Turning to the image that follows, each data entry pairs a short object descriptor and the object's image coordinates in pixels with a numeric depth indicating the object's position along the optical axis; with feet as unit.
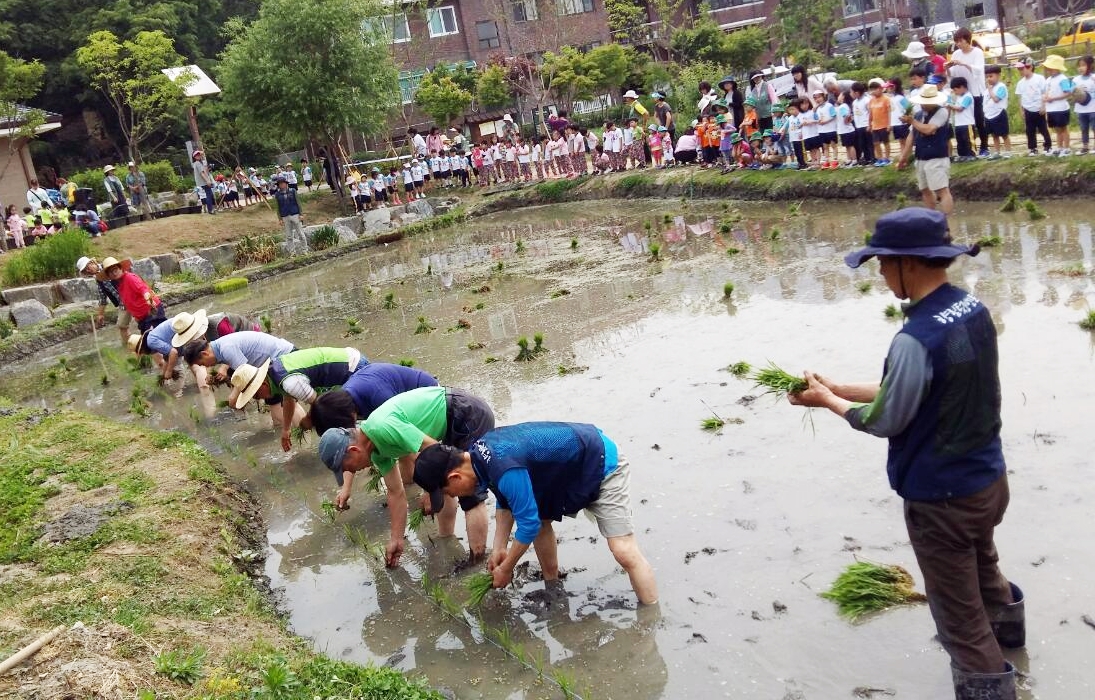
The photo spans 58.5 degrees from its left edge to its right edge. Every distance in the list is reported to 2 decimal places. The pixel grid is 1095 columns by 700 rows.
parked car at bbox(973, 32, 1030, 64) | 89.80
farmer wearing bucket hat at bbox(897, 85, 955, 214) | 38.45
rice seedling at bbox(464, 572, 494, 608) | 18.66
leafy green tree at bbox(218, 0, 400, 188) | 93.30
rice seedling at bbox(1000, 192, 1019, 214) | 43.91
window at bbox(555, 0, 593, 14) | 153.58
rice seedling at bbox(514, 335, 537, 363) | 36.22
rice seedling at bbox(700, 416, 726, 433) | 25.85
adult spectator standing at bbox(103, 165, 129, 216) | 91.86
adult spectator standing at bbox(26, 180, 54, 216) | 85.71
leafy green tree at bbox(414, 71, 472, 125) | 123.24
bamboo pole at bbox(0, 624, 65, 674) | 16.12
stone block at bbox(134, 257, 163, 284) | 74.64
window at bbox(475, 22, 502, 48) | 152.87
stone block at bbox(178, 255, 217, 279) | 76.98
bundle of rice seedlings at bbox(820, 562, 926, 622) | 16.75
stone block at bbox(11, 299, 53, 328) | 65.67
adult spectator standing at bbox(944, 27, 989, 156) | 48.06
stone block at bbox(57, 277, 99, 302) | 70.54
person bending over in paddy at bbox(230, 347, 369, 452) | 27.25
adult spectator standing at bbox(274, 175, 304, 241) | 80.23
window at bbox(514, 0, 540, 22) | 151.53
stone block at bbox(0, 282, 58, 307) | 68.39
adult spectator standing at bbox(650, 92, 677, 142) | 78.07
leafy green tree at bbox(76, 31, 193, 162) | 89.35
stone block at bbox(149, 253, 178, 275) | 77.10
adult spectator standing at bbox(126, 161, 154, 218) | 91.09
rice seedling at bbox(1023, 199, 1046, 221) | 41.52
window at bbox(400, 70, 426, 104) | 146.10
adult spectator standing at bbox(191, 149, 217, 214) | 93.45
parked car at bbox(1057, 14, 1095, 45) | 91.20
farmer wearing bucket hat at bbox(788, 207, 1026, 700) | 12.17
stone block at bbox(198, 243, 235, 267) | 80.53
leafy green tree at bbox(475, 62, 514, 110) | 127.03
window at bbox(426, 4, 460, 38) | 151.94
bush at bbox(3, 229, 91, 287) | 71.36
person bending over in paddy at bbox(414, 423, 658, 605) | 17.06
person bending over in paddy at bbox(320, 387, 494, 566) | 20.66
